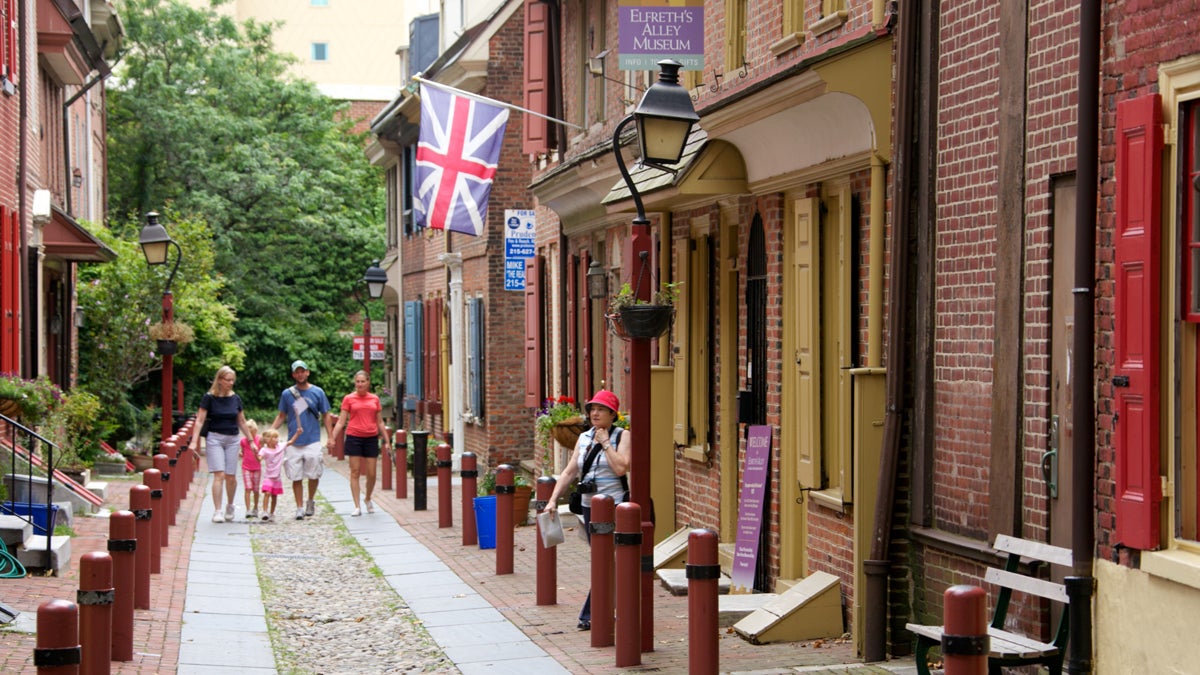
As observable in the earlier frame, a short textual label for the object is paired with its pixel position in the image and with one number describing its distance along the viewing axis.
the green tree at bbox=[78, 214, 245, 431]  27.73
